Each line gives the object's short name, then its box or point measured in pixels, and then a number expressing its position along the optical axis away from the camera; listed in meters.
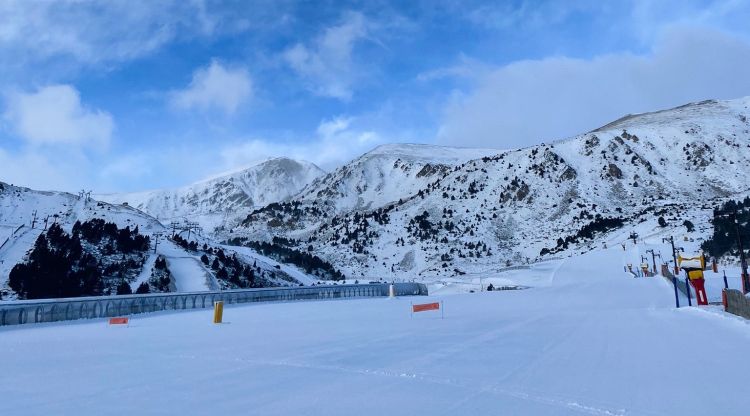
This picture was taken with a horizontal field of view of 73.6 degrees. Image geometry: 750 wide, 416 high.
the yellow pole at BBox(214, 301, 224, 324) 19.02
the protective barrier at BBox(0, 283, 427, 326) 19.81
